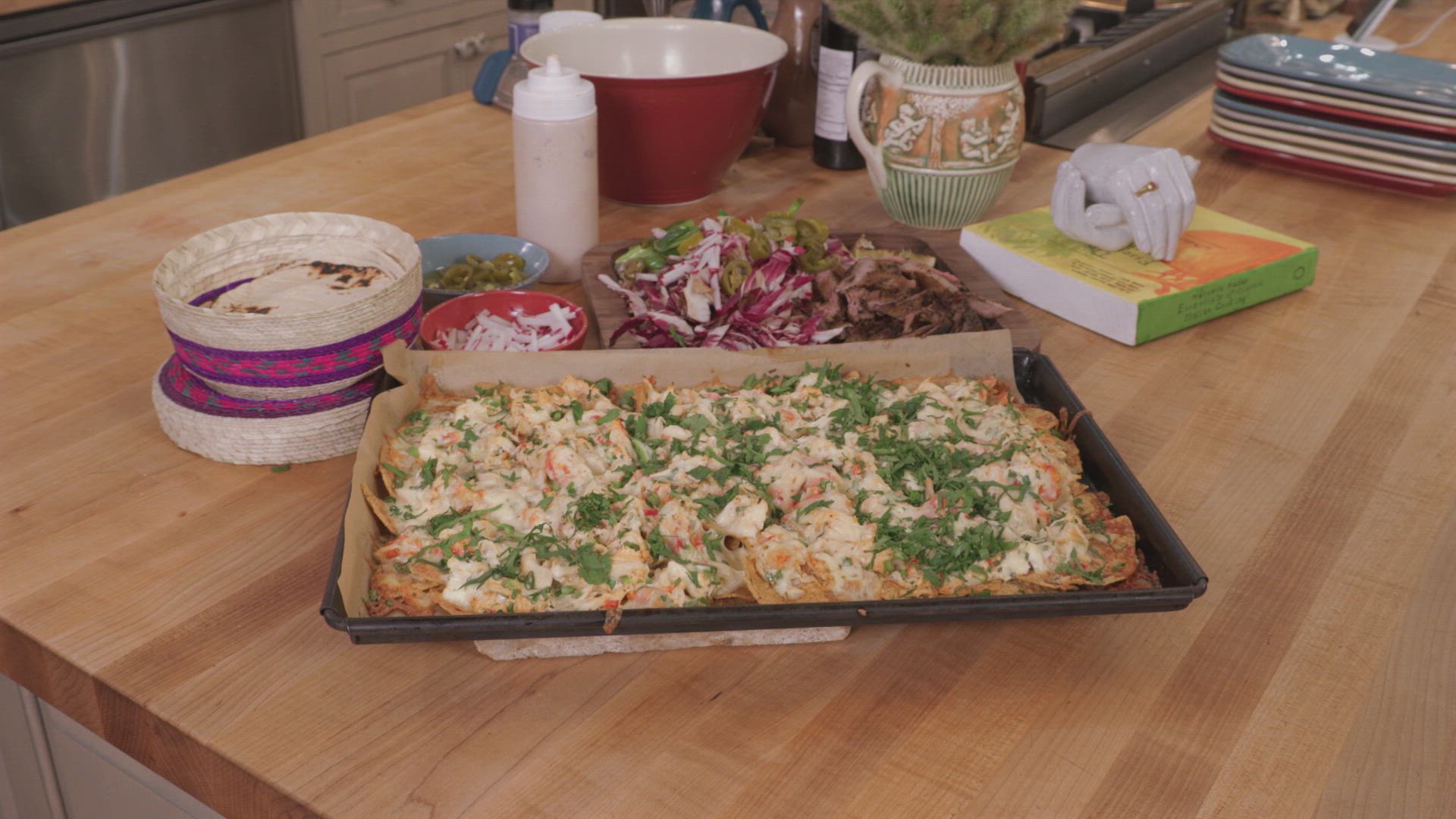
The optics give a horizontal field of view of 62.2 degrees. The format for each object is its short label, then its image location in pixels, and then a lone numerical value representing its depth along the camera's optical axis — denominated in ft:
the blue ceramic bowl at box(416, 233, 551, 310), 4.83
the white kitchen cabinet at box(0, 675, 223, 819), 3.23
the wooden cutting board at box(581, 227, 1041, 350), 4.42
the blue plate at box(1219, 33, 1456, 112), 5.85
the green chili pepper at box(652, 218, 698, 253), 4.77
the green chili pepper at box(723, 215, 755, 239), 4.73
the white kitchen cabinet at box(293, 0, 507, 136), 11.15
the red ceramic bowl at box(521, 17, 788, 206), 5.42
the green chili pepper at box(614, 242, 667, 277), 4.74
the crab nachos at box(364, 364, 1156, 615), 2.98
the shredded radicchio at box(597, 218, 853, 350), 4.36
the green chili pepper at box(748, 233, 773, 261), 4.64
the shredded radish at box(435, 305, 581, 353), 4.18
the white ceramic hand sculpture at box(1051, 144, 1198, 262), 4.82
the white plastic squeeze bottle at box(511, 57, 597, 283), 4.75
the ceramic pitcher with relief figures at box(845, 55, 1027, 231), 5.19
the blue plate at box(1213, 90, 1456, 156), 5.95
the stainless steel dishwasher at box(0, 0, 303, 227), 8.99
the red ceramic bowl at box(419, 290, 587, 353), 4.26
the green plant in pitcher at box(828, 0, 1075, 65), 4.98
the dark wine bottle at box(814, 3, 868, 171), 5.90
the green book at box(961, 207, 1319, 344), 4.68
